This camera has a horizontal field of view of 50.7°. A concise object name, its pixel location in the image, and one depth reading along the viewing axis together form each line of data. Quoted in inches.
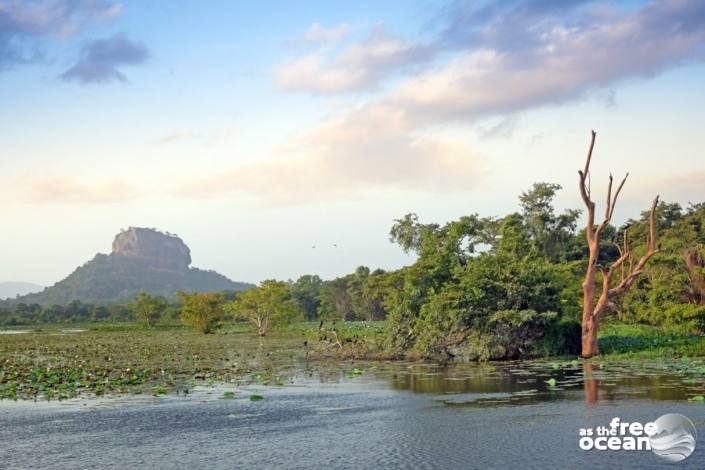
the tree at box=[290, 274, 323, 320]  4753.9
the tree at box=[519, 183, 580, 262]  3105.3
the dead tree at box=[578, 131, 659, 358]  1263.5
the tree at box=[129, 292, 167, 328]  4092.0
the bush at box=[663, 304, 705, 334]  1413.6
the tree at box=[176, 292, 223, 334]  3024.1
